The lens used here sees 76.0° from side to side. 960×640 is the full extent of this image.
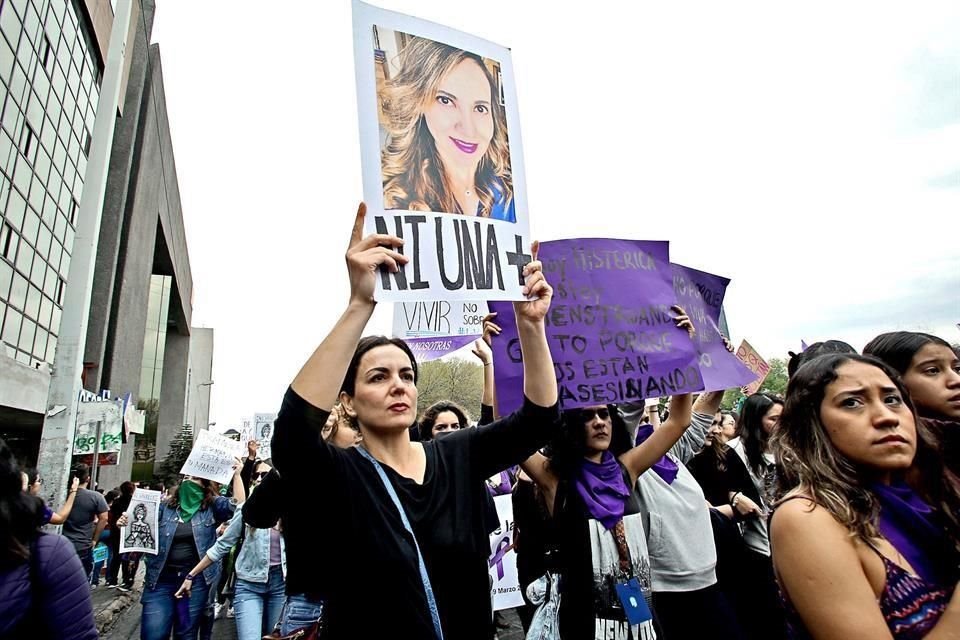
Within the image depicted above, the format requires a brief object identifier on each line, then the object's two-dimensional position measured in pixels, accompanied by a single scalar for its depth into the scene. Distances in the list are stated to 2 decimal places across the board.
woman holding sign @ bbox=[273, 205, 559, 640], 1.64
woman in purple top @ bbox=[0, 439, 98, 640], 2.06
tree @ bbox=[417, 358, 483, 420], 49.44
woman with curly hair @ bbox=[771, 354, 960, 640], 1.58
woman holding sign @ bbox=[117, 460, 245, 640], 5.40
